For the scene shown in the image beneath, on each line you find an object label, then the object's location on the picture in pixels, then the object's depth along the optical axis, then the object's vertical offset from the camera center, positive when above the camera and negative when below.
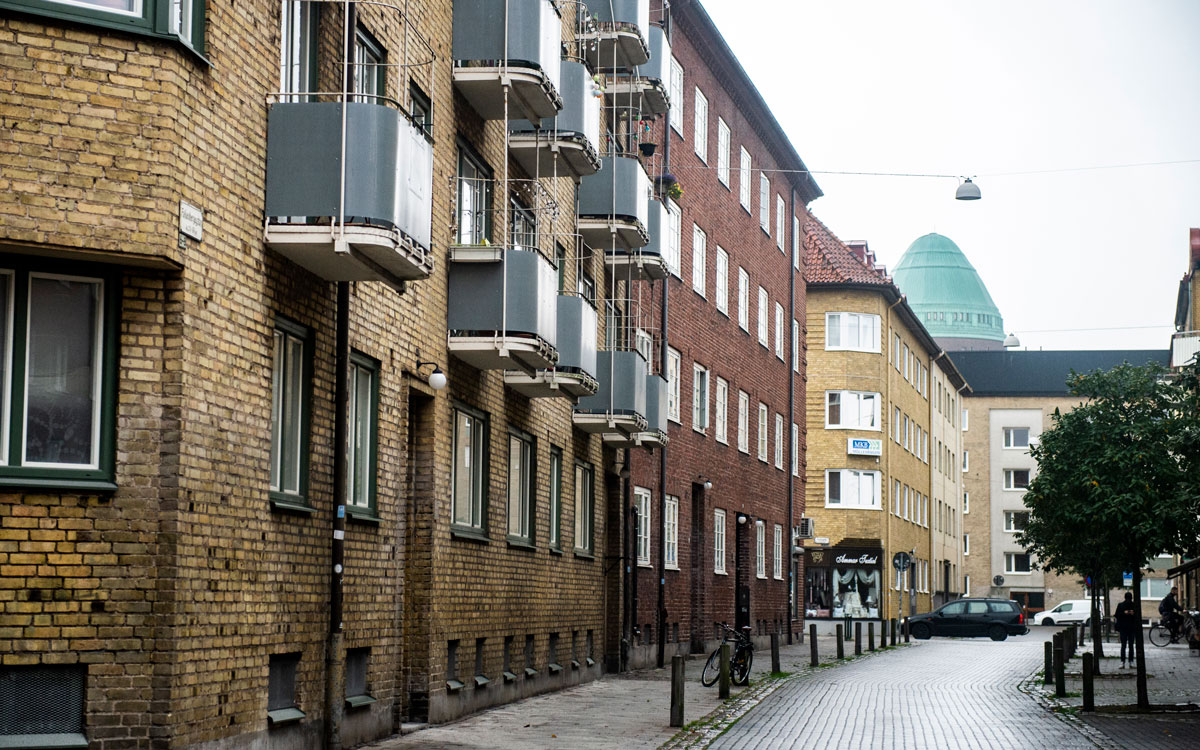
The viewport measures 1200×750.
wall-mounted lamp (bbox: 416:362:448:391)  16.77 +1.67
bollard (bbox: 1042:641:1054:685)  27.22 -2.09
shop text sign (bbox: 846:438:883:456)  58.78 +3.56
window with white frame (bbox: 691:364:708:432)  34.69 +3.16
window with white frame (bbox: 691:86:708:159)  34.91 +9.10
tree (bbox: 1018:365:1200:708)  22.08 +1.10
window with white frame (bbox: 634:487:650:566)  30.11 +0.35
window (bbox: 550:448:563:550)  23.78 +0.63
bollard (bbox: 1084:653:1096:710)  20.23 -1.84
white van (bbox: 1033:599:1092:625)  80.38 -3.47
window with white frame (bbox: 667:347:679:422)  32.34 +3.17
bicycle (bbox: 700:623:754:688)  24.67 -1.84
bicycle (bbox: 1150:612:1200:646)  49.93 -2.98
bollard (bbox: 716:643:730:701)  21.80 -1.88
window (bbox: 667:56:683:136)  32.72 +9.18
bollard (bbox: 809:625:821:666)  30.77 -1.94
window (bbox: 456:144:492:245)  19.08 +4.16
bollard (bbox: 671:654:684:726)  17.48 -1.62
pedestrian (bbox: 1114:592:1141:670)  32.81 -1.56
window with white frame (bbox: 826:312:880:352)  59.12 +7.82
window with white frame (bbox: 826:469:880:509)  58.97 +1.95
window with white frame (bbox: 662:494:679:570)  32.38 +0.20
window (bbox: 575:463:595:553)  25.89 +0.57
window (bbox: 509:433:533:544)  21.48 +0.71
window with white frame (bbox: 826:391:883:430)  59.09 +4.91
